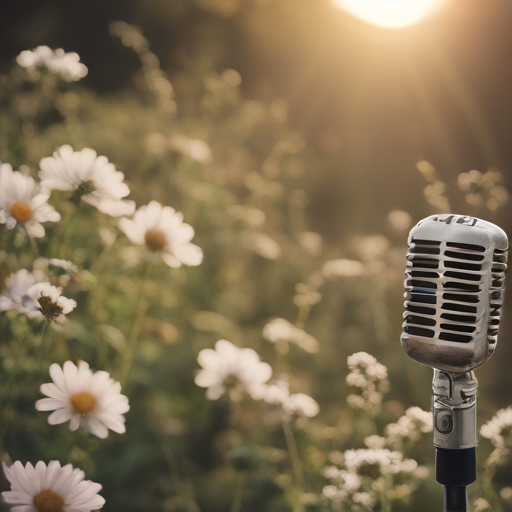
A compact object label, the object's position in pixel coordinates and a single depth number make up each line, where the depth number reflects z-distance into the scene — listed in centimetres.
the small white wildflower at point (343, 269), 128
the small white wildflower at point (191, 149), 141
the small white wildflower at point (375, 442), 85
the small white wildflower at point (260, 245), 151
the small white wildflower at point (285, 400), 90
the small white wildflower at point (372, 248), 152
